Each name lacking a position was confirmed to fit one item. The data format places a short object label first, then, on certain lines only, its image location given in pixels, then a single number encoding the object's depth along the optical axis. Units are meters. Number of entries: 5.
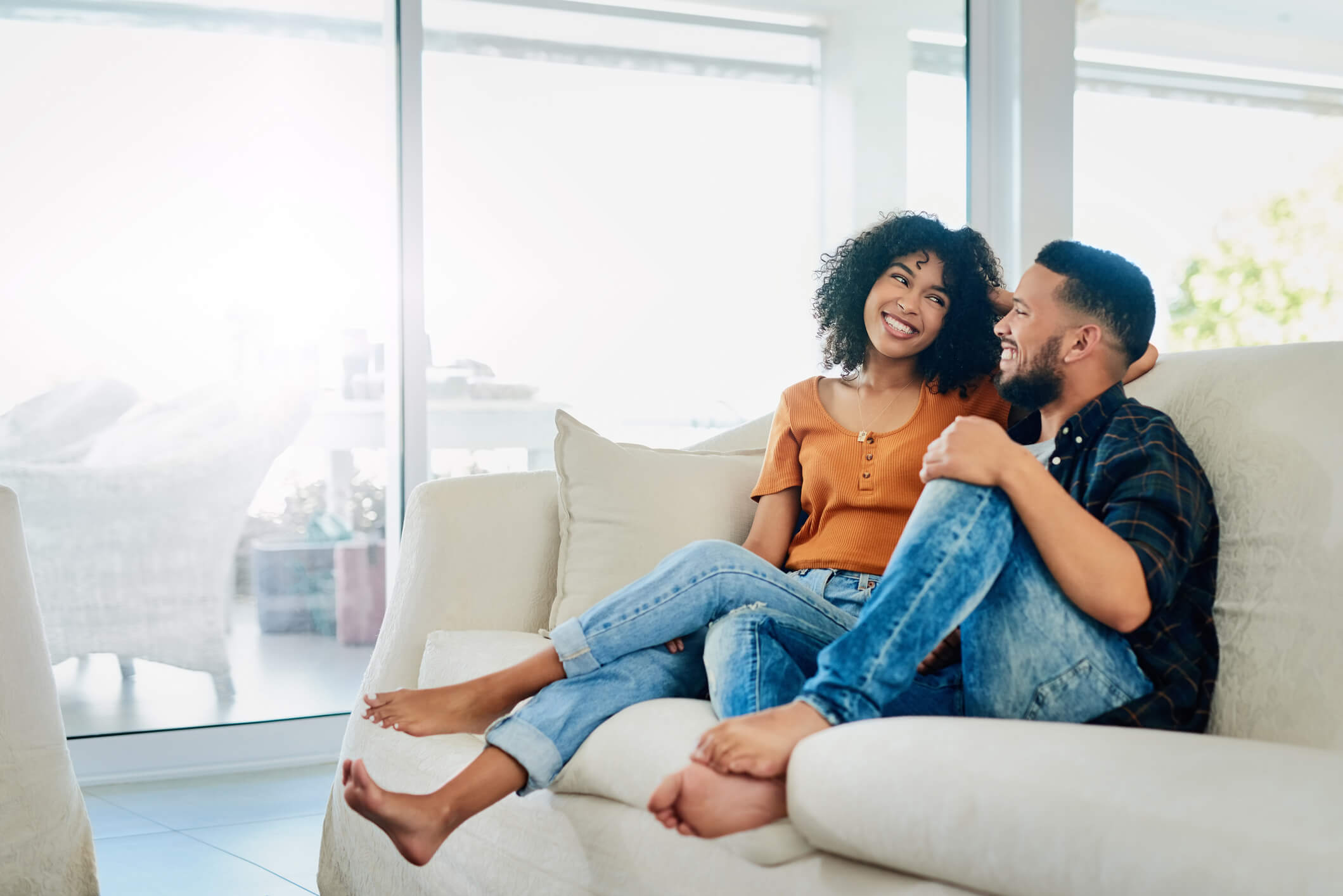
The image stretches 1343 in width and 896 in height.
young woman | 1.42
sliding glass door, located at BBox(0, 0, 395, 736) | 2.78
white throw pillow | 1.95
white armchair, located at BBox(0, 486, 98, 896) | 1.78
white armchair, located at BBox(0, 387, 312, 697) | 2.78
